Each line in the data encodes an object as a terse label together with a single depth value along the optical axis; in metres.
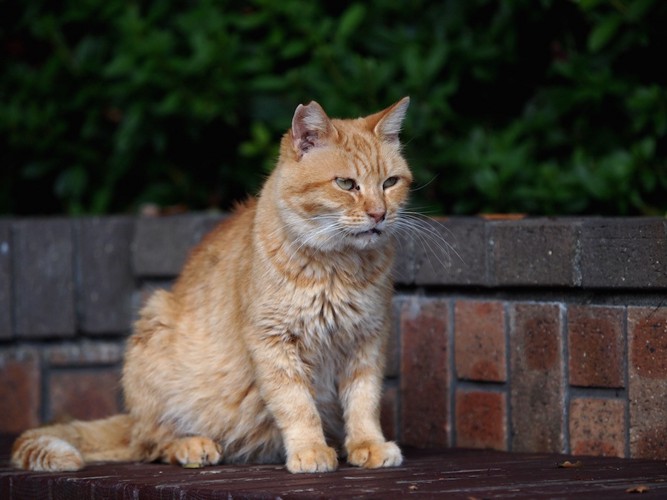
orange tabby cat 7.25
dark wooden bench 6.00
